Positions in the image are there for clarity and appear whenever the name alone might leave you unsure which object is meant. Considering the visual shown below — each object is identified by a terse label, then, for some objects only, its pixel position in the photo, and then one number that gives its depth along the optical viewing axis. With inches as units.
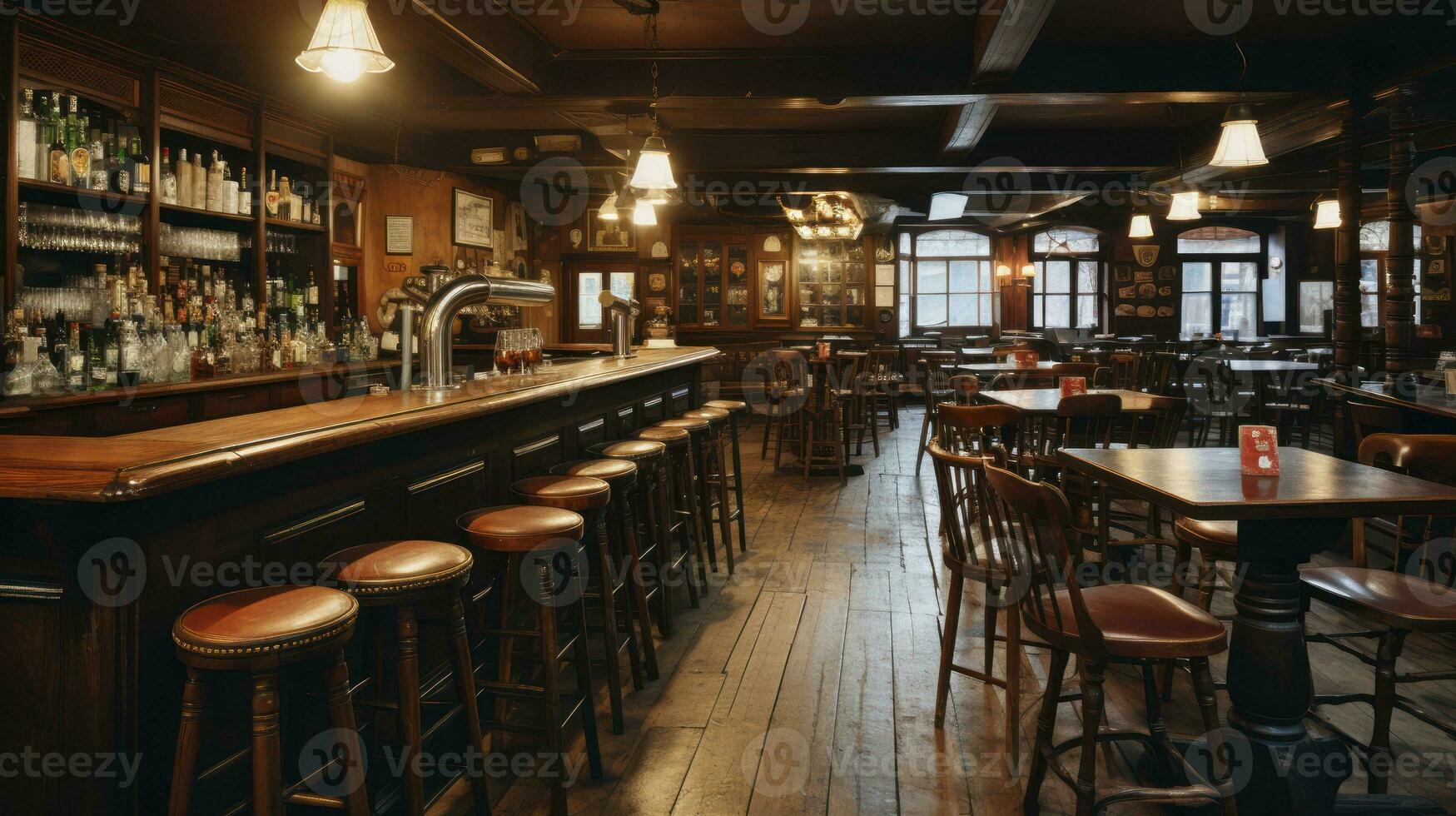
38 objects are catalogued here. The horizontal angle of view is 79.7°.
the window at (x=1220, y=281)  546.6
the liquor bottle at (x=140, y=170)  166.6
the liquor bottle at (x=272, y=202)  209.0
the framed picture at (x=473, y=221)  321.4
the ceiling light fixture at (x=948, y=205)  422.0
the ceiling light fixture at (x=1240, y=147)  169.8
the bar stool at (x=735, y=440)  191.9
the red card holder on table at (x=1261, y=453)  90.7
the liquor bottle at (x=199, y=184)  184.7
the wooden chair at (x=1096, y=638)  76.0
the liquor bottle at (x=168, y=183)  176.1
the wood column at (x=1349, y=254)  231.3
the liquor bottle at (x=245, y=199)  198.7
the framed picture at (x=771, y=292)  494.9
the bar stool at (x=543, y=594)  88.1
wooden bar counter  57.8
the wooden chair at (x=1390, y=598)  85.8
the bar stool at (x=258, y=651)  55.6
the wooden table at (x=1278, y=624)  81.0
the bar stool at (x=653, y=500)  135.1
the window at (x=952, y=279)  549.6
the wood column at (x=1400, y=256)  220.1
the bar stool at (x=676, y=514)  143.3
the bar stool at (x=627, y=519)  119.9
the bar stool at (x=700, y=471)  165.0
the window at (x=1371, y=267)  482.6
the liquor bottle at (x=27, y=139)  143.0
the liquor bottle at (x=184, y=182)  180.1
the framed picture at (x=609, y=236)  448.5
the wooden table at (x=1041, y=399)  161.2
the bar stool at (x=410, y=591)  70.4
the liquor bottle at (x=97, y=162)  157.6
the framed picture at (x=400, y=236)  287.9
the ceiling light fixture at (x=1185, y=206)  280.1
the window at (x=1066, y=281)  548.7
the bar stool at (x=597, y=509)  104.0
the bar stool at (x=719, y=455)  178.7
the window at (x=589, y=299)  449.7
